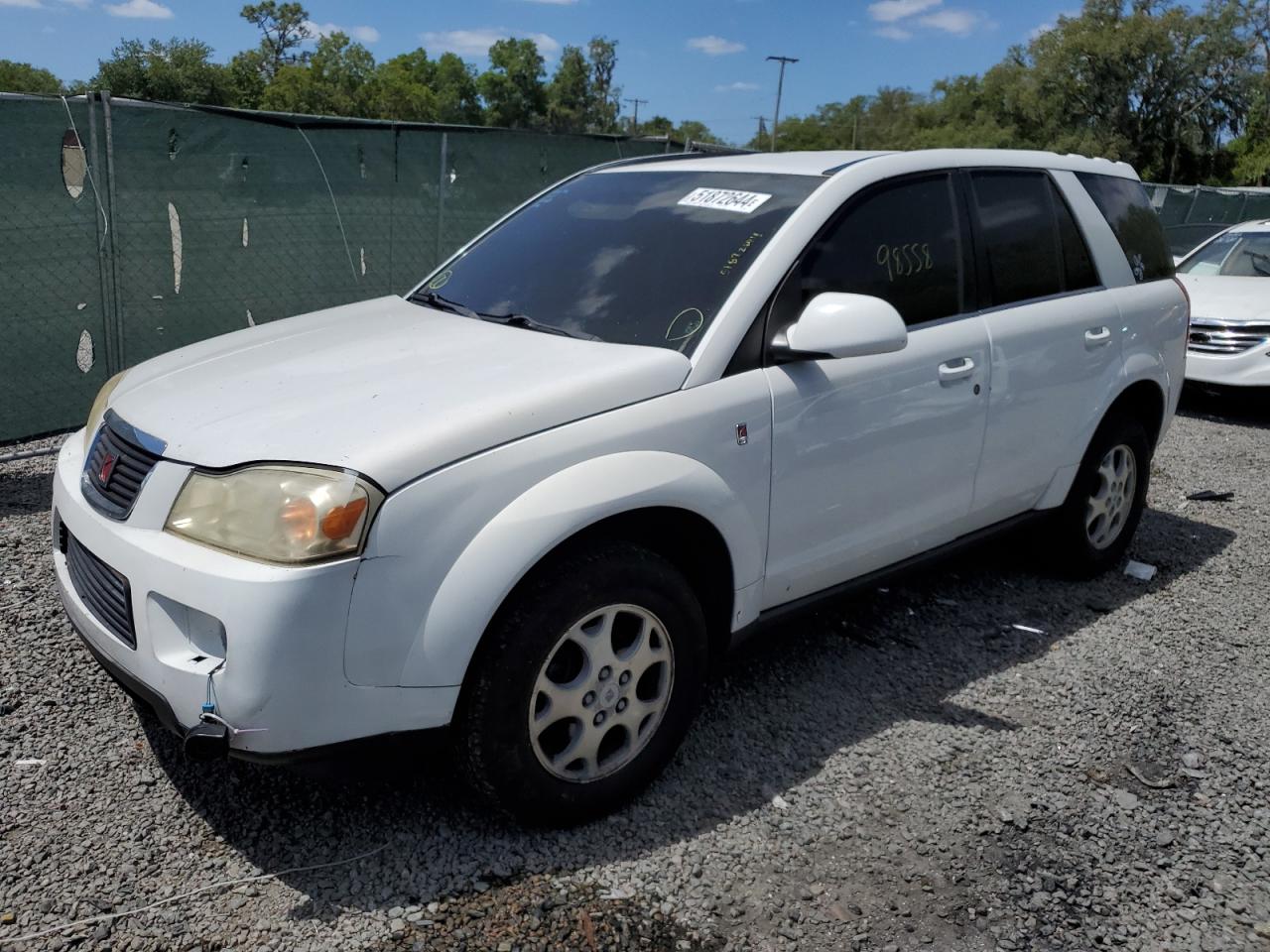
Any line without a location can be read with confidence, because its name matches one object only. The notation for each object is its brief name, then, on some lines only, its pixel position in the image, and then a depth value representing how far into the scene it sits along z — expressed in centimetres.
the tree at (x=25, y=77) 9704
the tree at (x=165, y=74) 9081
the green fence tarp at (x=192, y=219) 651
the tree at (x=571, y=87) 15188
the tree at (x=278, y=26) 11812
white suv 252
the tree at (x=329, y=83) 10844
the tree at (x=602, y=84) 14988
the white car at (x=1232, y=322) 928
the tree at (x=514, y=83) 14700
